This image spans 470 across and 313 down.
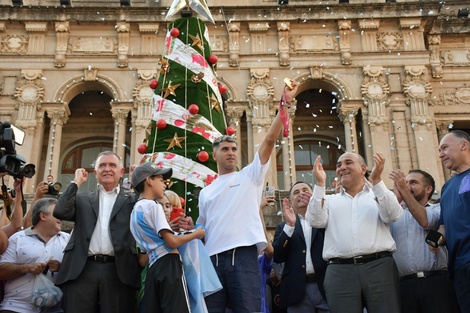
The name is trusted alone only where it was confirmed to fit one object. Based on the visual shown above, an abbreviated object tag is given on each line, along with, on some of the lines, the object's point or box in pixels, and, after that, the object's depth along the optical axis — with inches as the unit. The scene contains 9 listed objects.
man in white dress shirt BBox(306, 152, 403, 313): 184.7
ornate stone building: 663.8
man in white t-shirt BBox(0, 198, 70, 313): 192.9
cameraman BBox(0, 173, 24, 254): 209.8
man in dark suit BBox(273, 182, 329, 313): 219.8
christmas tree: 236.2
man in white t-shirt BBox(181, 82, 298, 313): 166.6
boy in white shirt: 158.9
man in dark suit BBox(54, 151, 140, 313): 177.0
